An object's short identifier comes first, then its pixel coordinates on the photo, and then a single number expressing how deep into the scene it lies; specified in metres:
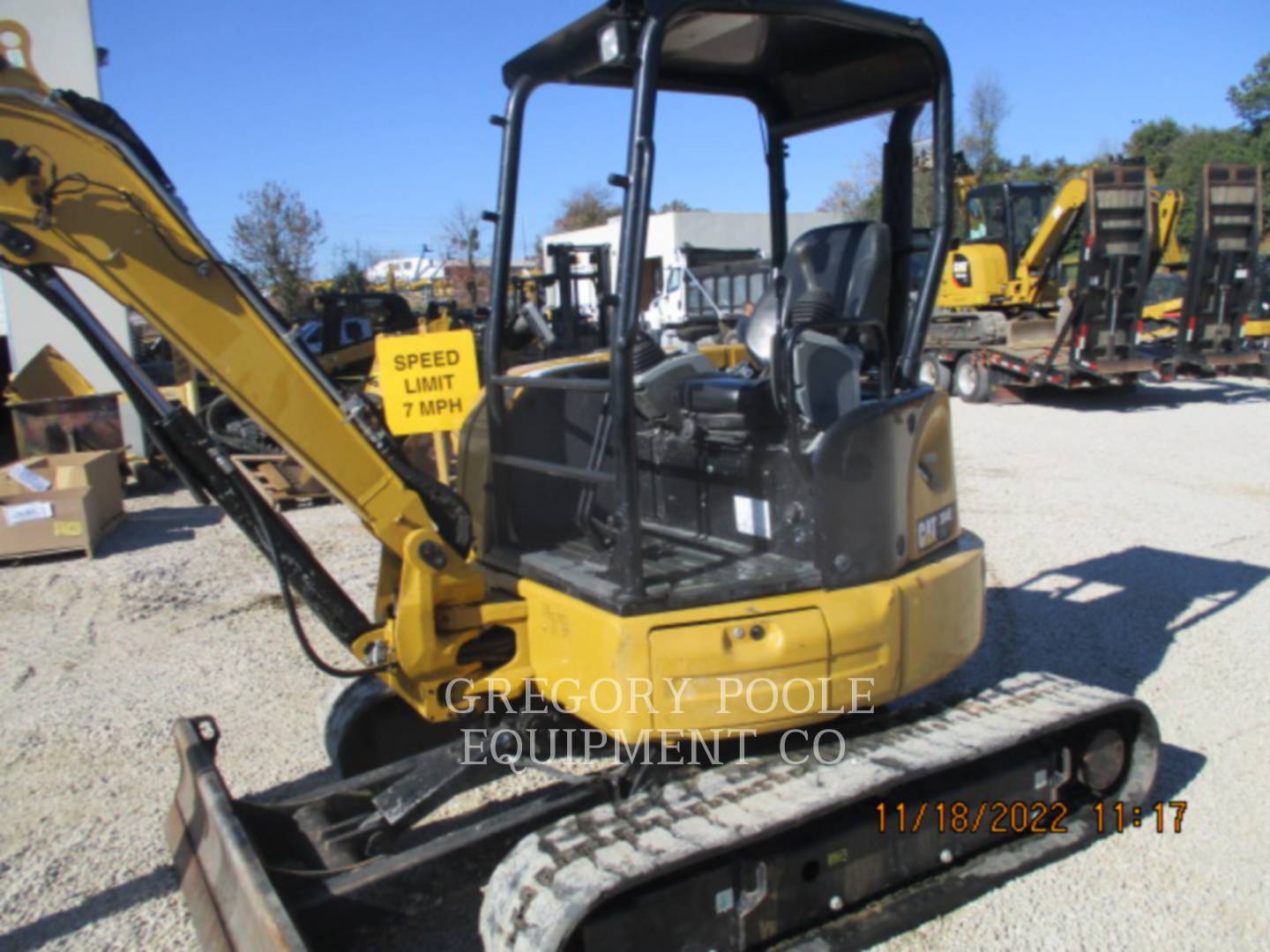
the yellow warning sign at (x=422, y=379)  5.82
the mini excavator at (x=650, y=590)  2.69
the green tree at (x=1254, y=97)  49.47
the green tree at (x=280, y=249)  22.05
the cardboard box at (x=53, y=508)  7.59
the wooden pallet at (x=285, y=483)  9.61
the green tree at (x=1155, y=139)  46.53
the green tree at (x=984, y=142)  41.25
